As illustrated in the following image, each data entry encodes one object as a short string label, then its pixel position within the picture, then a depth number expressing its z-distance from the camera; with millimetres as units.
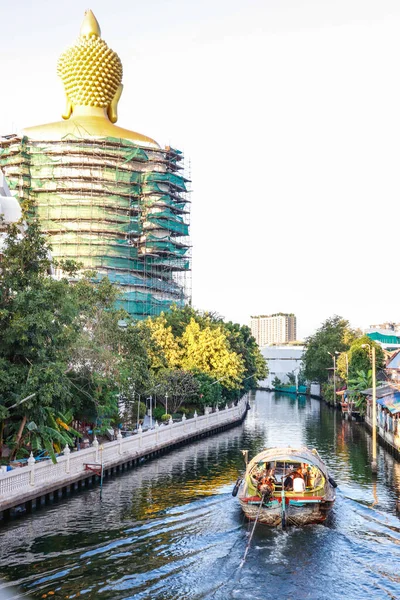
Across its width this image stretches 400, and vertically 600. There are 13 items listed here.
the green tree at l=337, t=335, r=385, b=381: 75062
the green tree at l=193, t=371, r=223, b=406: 59031
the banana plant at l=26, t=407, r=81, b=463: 29016
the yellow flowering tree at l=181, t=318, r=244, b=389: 60500
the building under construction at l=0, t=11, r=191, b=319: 72312
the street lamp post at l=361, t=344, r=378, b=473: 37438
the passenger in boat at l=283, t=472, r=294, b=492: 27547
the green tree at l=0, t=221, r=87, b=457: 26953
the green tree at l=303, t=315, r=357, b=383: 101500
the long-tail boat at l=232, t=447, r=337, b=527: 24875
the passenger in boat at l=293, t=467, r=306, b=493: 26275
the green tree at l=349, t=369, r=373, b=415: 66312
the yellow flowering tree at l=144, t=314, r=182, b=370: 58844
